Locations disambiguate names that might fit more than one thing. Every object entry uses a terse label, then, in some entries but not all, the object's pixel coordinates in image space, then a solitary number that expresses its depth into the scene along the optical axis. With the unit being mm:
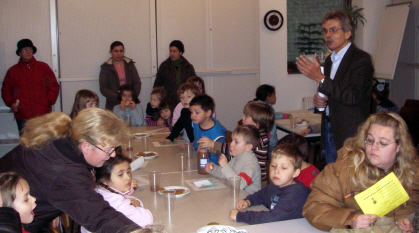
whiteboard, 7059
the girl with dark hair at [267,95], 5266
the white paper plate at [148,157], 3325
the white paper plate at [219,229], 1670
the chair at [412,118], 4621
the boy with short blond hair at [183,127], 4020
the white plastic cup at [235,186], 2309
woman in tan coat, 1873
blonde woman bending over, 1688
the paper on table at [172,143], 3898
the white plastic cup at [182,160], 2916
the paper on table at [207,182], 2515
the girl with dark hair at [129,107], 5195
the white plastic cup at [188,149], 3100
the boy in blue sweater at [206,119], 3619
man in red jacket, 5547
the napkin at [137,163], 2984
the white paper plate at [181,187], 2357
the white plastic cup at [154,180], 2439
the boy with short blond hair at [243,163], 2641
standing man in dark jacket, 2773
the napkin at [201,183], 2579
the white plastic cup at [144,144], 3606
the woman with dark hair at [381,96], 4641
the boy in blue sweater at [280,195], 2023
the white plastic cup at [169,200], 2084
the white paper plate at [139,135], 4293
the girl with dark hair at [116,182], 2076
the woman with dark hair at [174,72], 6254
